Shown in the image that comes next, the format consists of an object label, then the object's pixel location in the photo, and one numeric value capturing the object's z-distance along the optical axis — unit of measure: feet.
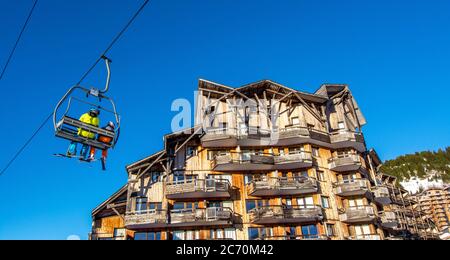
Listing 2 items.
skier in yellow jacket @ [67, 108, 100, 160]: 45.09
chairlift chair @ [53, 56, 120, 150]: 41.83
